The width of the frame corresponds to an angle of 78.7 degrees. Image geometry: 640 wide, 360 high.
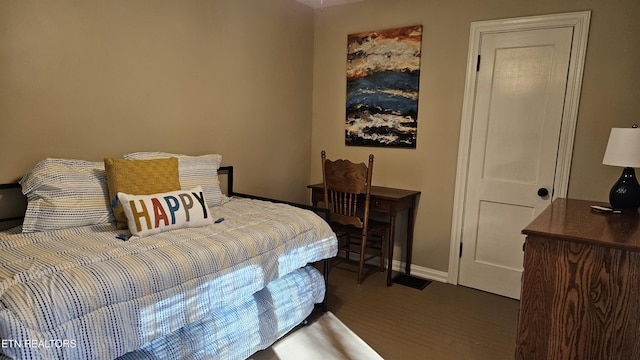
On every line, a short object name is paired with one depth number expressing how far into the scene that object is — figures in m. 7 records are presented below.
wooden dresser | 1.54
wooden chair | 3.04
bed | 1.23
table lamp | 1.95
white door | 2.75
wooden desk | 3.12
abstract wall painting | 3.29
